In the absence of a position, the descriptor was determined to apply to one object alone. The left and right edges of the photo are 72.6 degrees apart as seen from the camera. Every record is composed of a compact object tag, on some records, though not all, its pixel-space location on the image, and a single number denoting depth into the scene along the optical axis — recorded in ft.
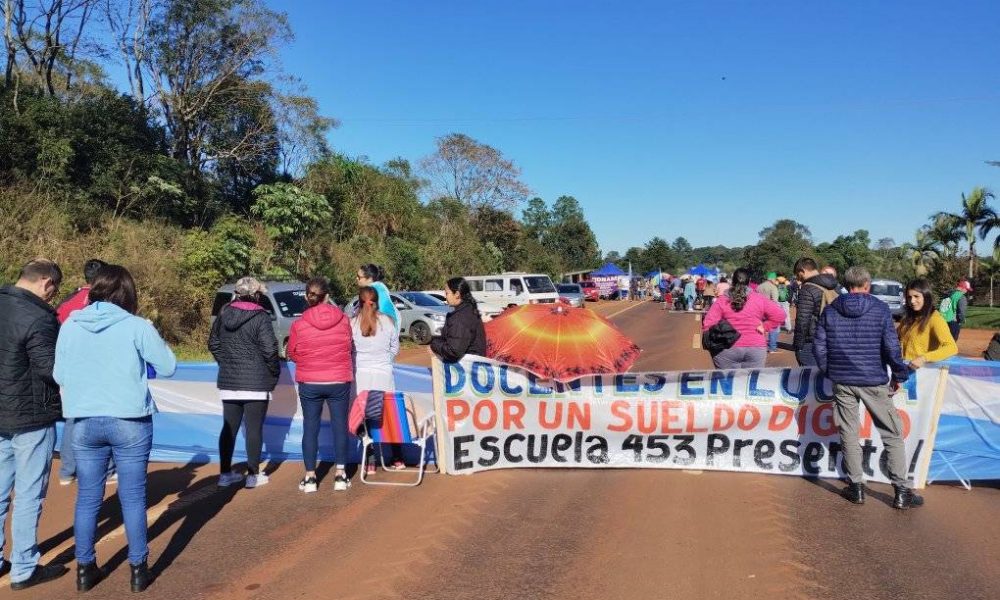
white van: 84.79
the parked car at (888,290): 82.43
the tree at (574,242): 228.61
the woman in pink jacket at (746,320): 22.17
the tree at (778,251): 227.81
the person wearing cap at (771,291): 46.29
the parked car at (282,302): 45.93
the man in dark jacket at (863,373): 16.96
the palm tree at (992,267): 116.15
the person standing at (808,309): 24.80
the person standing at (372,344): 19.33
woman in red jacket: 18.13
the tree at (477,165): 155.12
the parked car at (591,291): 147.91
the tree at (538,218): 233.35
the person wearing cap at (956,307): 37.09
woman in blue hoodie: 12.21
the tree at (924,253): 132.46
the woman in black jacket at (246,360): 18.29
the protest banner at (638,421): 19.35
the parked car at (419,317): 61.21
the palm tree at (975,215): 118.52
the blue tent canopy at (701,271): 170.65
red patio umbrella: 20.20
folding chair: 19.63
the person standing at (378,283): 22.16
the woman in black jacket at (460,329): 19.45
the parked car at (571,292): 98.26
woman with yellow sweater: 18.31
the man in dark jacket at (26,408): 12.69
